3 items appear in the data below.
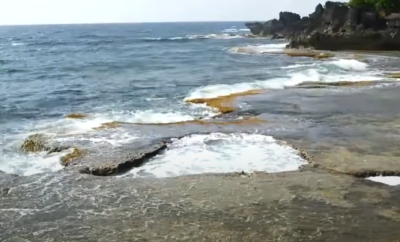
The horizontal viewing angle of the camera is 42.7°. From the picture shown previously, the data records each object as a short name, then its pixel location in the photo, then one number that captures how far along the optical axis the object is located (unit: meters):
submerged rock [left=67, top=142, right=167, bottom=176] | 13.77
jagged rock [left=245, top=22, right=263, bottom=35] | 113.00
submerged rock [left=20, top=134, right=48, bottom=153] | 16.20
